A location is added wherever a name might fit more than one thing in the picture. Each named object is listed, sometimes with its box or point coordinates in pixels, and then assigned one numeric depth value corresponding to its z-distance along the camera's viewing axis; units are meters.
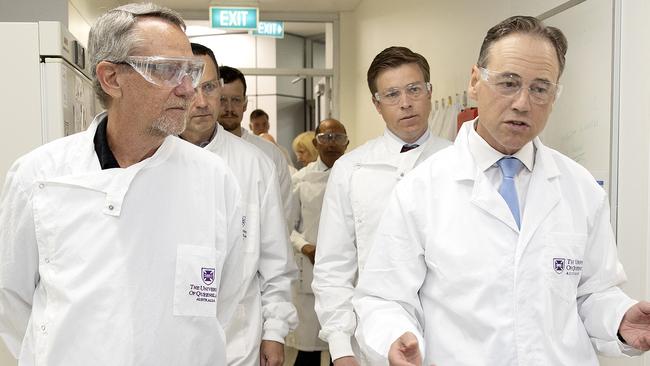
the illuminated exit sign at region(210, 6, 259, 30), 6.31
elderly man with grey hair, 1.45
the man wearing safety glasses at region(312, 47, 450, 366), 2.30
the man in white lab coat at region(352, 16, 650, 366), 1.47
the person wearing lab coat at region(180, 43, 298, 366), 2.16
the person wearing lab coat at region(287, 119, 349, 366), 3.58
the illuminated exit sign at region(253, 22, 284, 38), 7.10
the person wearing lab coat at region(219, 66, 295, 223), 3.06
